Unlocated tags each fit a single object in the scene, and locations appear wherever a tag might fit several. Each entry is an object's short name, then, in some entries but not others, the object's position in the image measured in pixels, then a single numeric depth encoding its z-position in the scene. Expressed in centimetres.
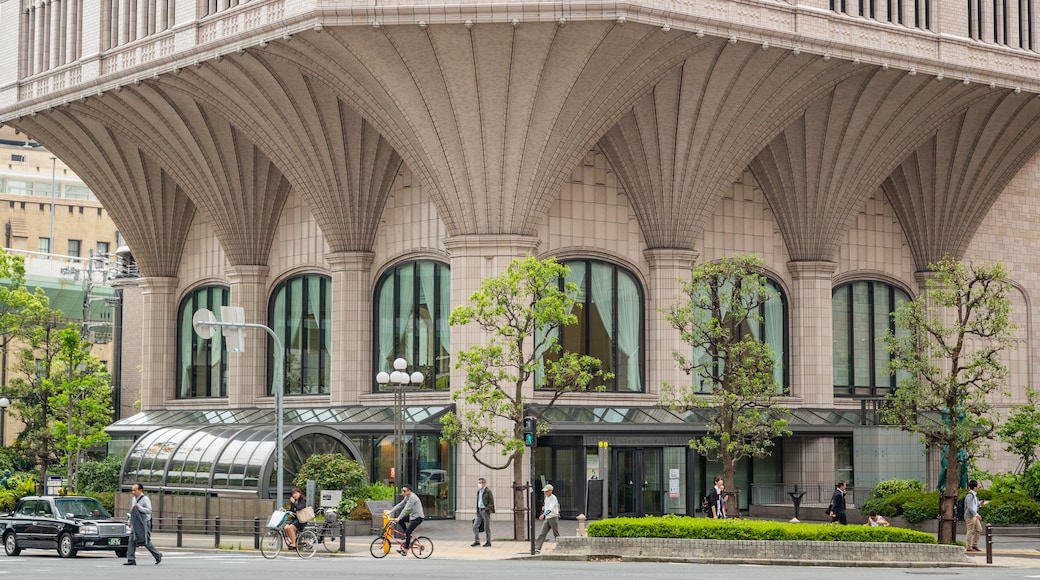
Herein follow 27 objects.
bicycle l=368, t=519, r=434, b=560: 3425
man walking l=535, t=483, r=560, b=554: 3462
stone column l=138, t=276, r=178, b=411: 6031
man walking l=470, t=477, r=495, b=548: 3666
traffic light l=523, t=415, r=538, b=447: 3659
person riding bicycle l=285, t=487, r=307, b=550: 3462
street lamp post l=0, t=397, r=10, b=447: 9120
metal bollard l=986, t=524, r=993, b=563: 3303
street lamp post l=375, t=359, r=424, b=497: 3931
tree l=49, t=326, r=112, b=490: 5291
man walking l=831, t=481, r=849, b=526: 3934
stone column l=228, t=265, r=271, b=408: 5528
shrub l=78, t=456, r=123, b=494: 5322
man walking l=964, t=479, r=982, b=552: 3584
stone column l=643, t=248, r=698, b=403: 4966
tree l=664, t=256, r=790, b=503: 3938
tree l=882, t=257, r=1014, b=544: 3650
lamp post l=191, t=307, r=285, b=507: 3581
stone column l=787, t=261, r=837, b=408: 5338
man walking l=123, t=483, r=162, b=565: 3164
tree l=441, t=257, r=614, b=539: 3803
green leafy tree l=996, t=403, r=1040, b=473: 4797
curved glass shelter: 4150
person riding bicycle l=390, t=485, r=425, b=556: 3409
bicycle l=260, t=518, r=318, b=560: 3441
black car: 3444
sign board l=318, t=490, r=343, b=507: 3994
